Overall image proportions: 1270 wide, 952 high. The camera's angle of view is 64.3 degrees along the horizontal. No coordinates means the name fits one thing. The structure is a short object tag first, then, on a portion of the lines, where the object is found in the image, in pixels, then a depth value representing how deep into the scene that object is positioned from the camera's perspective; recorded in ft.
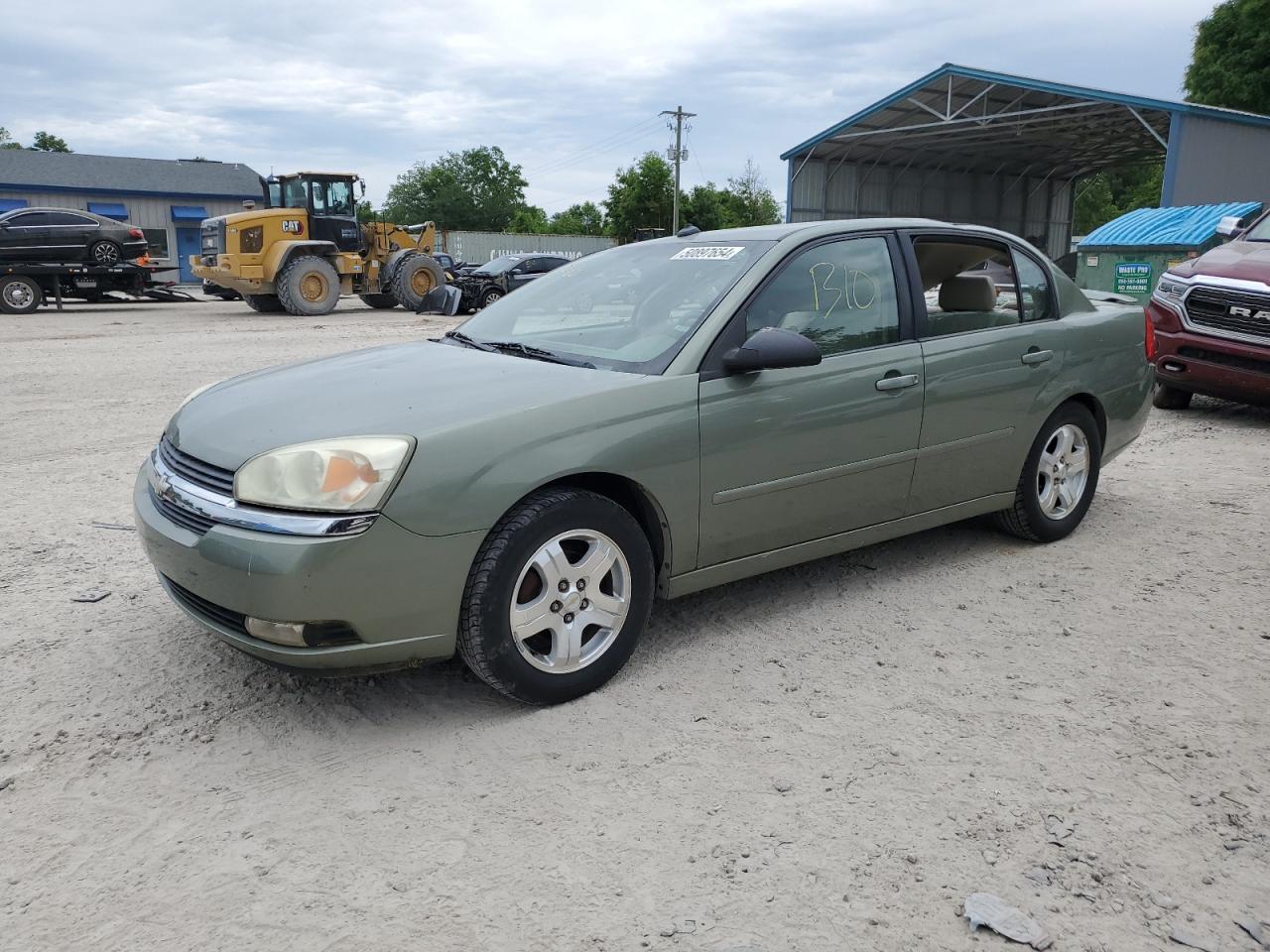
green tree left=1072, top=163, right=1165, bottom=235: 235.38
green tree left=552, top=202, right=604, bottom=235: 242.86
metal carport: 71.97
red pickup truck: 25.03
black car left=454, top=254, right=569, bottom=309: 70.33
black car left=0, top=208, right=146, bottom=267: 67.82
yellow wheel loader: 66.39
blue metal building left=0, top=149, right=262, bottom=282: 135.13
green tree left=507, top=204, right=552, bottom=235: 279.28
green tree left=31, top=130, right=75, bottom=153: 270.05
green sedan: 9.48
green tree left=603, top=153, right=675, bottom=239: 183.73
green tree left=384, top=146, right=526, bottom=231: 291.58
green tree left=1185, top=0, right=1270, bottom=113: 120.26
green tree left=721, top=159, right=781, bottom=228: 206.39
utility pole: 171.83
